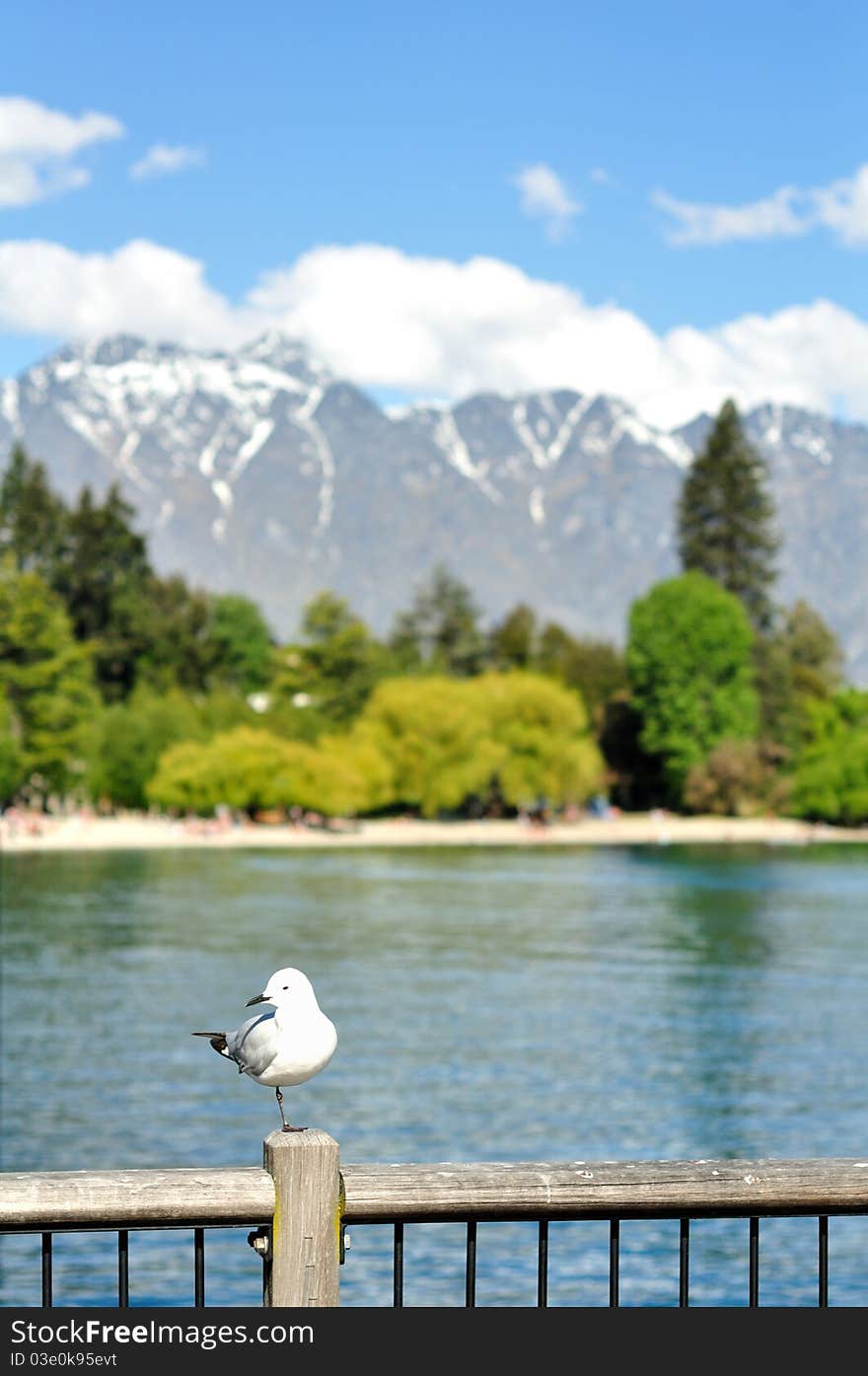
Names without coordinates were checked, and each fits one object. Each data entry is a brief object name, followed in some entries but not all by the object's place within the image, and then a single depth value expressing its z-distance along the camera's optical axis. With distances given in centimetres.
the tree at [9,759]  8569
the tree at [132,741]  8912
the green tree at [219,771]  8794
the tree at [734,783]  9838
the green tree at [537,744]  9138
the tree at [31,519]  10081
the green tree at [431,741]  8912
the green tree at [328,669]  9631
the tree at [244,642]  12019
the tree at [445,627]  11494
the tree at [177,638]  10175
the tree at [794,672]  10625
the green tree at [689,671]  9925
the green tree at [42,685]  8794
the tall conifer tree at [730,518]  10706
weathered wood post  389
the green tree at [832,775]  9825
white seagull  421
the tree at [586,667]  10744
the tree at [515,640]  11294
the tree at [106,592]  10031
